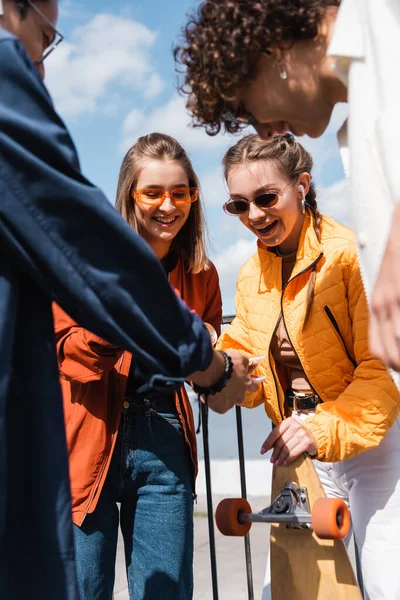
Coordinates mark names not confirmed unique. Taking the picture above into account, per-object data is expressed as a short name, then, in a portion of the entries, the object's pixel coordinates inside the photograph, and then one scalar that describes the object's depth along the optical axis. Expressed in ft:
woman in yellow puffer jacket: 7.77
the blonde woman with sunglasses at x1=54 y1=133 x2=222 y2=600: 8.38
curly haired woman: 4.64
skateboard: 7.32
